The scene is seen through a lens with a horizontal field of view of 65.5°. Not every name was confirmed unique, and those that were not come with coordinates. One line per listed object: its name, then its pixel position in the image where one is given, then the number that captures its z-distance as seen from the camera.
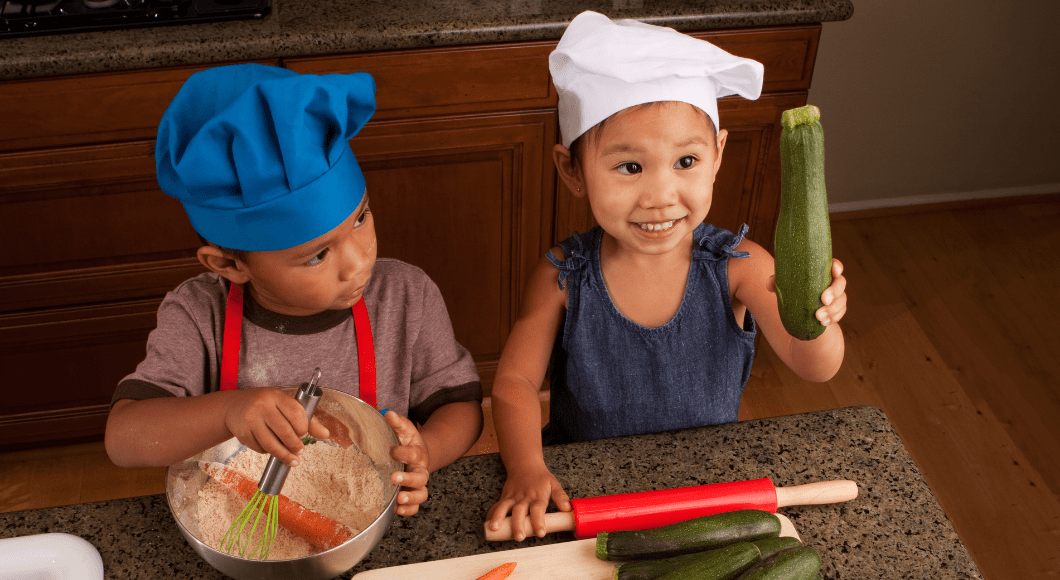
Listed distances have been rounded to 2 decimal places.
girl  0.88
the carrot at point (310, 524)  0.82
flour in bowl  0.81
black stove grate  1.50
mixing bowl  0.71
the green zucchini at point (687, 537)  0.76
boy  0.76
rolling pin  0.80
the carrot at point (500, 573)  0.76
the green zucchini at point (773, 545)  0.74
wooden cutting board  0.77
